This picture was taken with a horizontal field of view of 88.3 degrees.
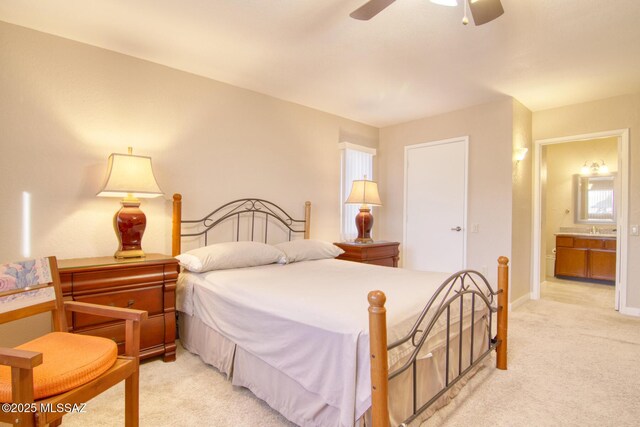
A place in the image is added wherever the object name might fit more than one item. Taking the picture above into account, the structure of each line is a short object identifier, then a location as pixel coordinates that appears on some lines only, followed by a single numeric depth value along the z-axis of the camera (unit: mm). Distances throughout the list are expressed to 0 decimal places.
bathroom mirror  5566
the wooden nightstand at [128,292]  2121
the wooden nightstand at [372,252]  3850
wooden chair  1115
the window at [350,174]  4473
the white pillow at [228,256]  2545
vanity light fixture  5606
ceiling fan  1654
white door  4238
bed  1374
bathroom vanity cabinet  5195
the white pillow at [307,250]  3156
